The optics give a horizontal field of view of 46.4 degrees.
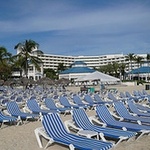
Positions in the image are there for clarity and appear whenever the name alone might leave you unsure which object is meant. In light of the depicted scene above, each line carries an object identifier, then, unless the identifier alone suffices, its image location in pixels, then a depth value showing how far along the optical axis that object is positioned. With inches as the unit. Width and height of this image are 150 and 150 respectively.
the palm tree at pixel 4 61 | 1185.5
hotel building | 3258.9
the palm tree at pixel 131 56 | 2002.3
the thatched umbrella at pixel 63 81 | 792.6
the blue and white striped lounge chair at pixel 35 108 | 239.8
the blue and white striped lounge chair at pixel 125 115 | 185.6
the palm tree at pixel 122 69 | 2261.5
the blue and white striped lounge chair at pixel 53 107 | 261.6
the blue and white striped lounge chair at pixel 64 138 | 118.9
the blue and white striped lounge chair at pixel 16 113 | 220.5
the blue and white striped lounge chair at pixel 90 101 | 313.4
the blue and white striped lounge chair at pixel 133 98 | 379.9
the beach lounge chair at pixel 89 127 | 141.9
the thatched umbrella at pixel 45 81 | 690.3
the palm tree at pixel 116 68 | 2304.4
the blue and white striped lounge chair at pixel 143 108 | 234.2
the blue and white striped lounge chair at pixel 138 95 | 396.1
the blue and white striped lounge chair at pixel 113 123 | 157.6
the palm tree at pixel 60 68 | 2666.5
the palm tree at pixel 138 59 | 1955.5
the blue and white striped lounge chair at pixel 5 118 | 201.6
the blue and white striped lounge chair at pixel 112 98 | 352.2
